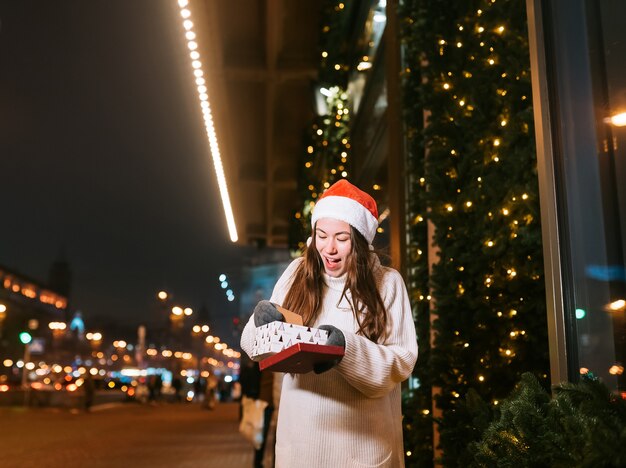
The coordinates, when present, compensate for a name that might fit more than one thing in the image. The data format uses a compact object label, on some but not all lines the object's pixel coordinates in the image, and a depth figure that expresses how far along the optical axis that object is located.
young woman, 2.82
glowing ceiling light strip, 10.66
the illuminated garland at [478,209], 4.79
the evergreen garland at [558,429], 2.24
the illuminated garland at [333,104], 13.11
